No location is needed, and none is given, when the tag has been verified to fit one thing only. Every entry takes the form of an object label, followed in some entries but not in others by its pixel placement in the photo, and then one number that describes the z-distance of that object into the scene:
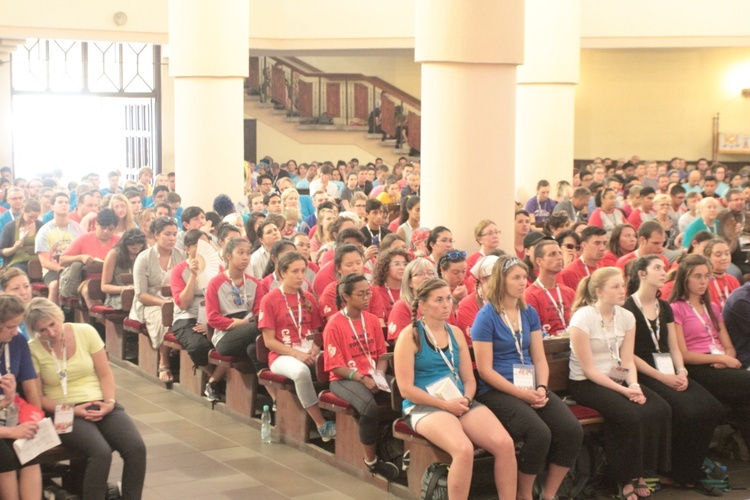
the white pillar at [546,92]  14.69
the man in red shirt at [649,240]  8.78
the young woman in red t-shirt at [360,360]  6.57
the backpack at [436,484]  5.88
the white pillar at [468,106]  8.90
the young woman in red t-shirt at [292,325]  7.23
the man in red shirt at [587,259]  8.54
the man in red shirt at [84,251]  10.53
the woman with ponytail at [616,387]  6.32
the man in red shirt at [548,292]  7.44
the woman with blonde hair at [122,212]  11.38
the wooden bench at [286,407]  7.35
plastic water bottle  7.59
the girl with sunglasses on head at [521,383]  5.95
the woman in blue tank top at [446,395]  5.73
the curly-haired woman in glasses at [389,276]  7.80
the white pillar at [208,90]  13.63
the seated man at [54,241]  11.11
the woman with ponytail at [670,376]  6.56
